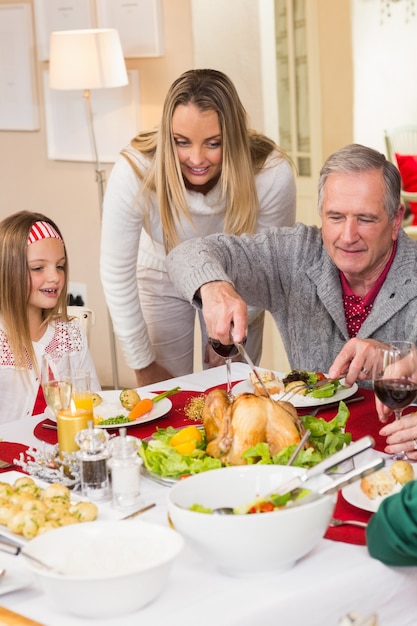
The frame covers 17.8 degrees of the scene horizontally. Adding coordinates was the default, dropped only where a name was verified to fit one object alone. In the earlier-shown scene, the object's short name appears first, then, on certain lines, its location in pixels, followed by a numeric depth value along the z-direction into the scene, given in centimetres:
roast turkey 169
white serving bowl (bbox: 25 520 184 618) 136
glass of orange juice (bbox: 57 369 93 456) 178
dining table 139
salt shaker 164
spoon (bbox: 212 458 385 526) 146
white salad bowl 141
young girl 246
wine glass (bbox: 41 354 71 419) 183
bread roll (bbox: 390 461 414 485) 163
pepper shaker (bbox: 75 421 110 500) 168
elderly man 224
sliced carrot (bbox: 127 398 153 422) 202
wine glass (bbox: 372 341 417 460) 177
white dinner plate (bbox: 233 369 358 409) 205
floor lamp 396
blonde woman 259
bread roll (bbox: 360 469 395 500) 162
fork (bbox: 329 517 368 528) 157
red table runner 194
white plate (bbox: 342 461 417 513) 160
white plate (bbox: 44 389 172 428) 200
